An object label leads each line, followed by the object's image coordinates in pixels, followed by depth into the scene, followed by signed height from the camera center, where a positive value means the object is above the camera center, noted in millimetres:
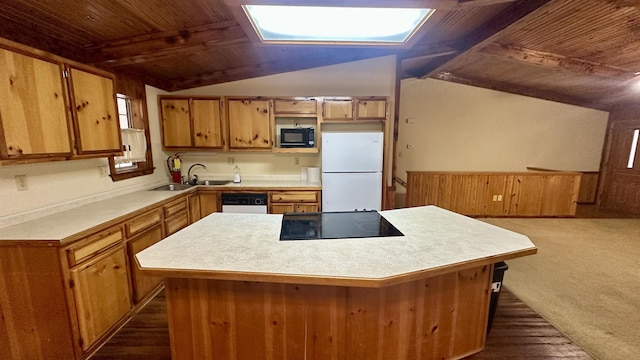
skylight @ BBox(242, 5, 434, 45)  1193 +605
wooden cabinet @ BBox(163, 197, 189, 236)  2771 -801
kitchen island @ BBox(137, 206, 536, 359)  1259 -805
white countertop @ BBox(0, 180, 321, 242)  1629 -551
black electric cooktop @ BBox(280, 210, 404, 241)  1614 -552
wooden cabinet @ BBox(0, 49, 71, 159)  1524 +231
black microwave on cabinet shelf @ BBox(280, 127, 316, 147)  3748 +123
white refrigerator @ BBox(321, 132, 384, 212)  3455 -326
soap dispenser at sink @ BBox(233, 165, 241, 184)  3957 -452
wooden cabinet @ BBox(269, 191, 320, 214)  3572 -766
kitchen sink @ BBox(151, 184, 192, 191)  3414 -559
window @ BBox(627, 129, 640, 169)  5715 -44
